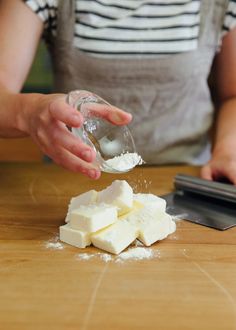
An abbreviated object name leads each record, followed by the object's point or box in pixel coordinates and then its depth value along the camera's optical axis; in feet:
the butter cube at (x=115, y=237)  2.26
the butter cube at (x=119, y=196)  2.47
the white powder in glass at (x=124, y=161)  2.48
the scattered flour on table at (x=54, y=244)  2.31
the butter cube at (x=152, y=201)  2.51
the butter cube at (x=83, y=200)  2.55
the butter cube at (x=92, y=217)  2.32
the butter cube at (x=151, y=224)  2.35
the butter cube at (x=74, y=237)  2.32
